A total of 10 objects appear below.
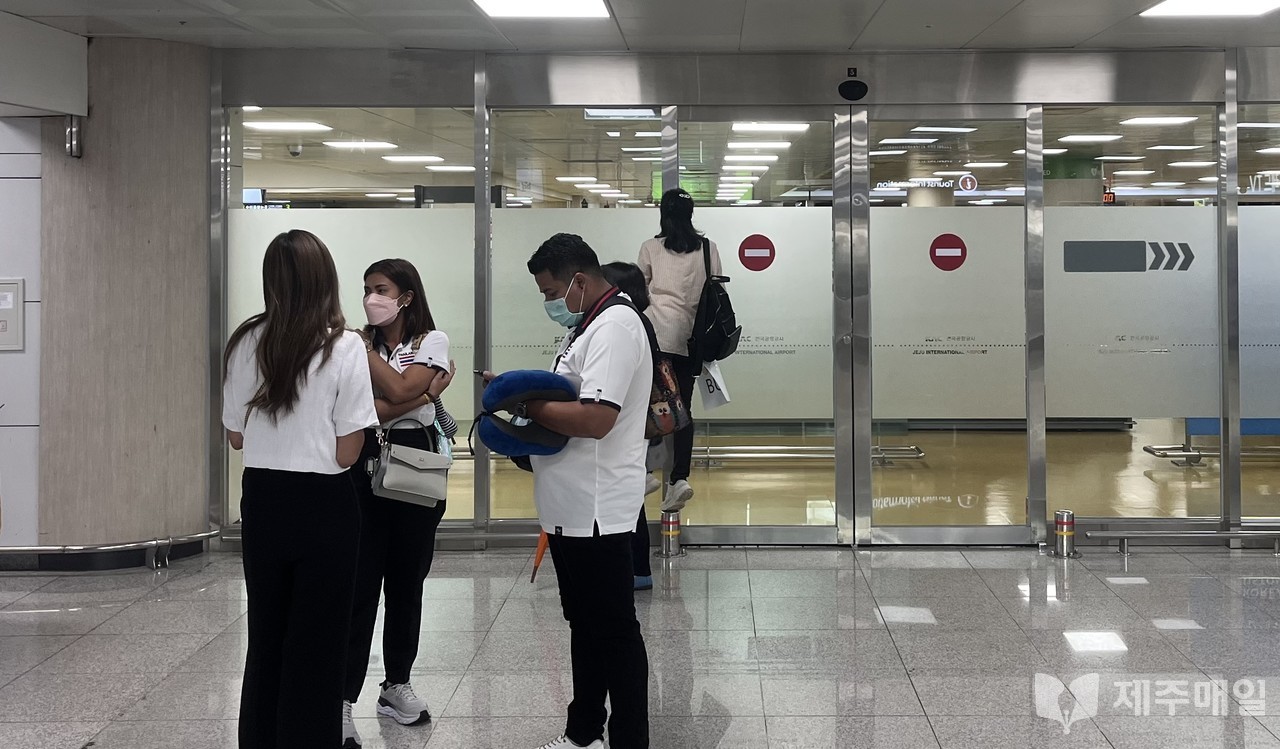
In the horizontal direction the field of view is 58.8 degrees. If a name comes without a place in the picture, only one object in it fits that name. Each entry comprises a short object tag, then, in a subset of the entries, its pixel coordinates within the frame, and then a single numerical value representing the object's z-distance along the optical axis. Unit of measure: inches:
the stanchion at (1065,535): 272.4
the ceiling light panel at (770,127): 287.6
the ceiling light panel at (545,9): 240.7
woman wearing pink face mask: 150.2
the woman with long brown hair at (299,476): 120.0
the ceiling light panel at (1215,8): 243.1
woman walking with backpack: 253.0
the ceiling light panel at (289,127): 286.4
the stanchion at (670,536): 271.3
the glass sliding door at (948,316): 286.2
